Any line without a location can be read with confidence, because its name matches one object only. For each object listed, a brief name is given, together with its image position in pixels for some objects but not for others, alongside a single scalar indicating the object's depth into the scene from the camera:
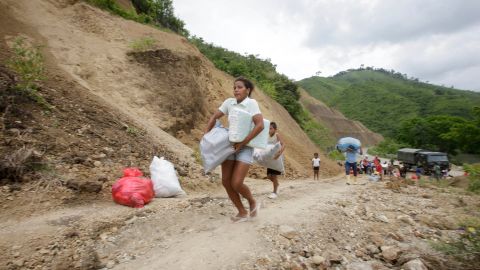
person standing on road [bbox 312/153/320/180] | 13.01
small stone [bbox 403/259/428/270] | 3.16
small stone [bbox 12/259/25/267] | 2.98
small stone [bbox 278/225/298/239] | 3.67
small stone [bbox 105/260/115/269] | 3.05
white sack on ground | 5.16
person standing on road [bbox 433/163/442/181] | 18.73
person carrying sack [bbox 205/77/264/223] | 3.80
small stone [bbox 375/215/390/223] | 4.77
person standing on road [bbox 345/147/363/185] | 9.12
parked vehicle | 24.88
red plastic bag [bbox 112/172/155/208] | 4.61
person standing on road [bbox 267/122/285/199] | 6.42
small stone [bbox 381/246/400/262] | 3.45
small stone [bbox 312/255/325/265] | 3.23
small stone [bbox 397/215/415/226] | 4.79
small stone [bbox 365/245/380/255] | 3.67
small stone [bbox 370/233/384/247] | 3.84
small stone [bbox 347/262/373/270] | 3.25
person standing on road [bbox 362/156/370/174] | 21.36
